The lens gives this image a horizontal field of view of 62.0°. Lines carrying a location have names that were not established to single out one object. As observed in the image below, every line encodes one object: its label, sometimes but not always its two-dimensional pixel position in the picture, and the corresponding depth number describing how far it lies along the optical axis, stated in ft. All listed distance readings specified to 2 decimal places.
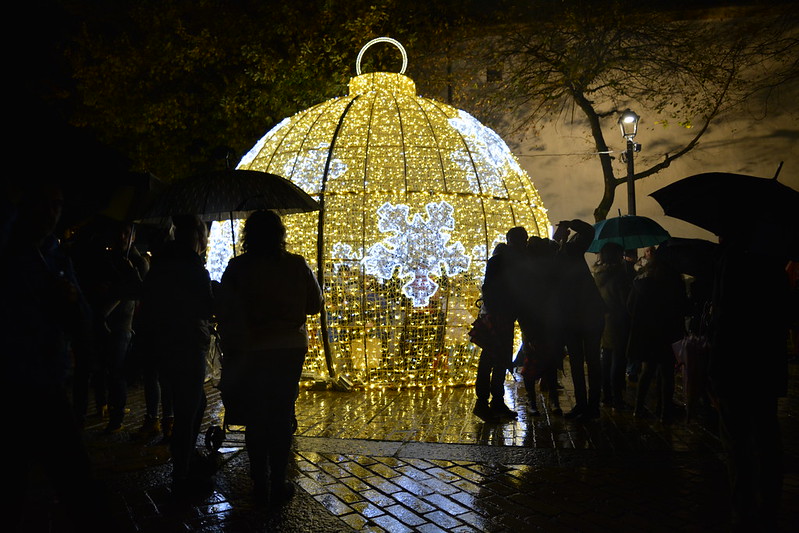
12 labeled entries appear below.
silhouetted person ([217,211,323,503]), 13.20
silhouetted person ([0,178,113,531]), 8.64
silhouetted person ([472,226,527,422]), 21.57
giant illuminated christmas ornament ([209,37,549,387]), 25.75
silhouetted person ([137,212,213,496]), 13.79
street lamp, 46.39
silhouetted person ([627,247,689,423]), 21.01
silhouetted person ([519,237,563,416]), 21.36
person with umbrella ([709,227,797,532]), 11.02
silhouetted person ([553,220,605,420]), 21.34
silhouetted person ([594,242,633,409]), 24.16
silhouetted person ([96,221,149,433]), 19.48
